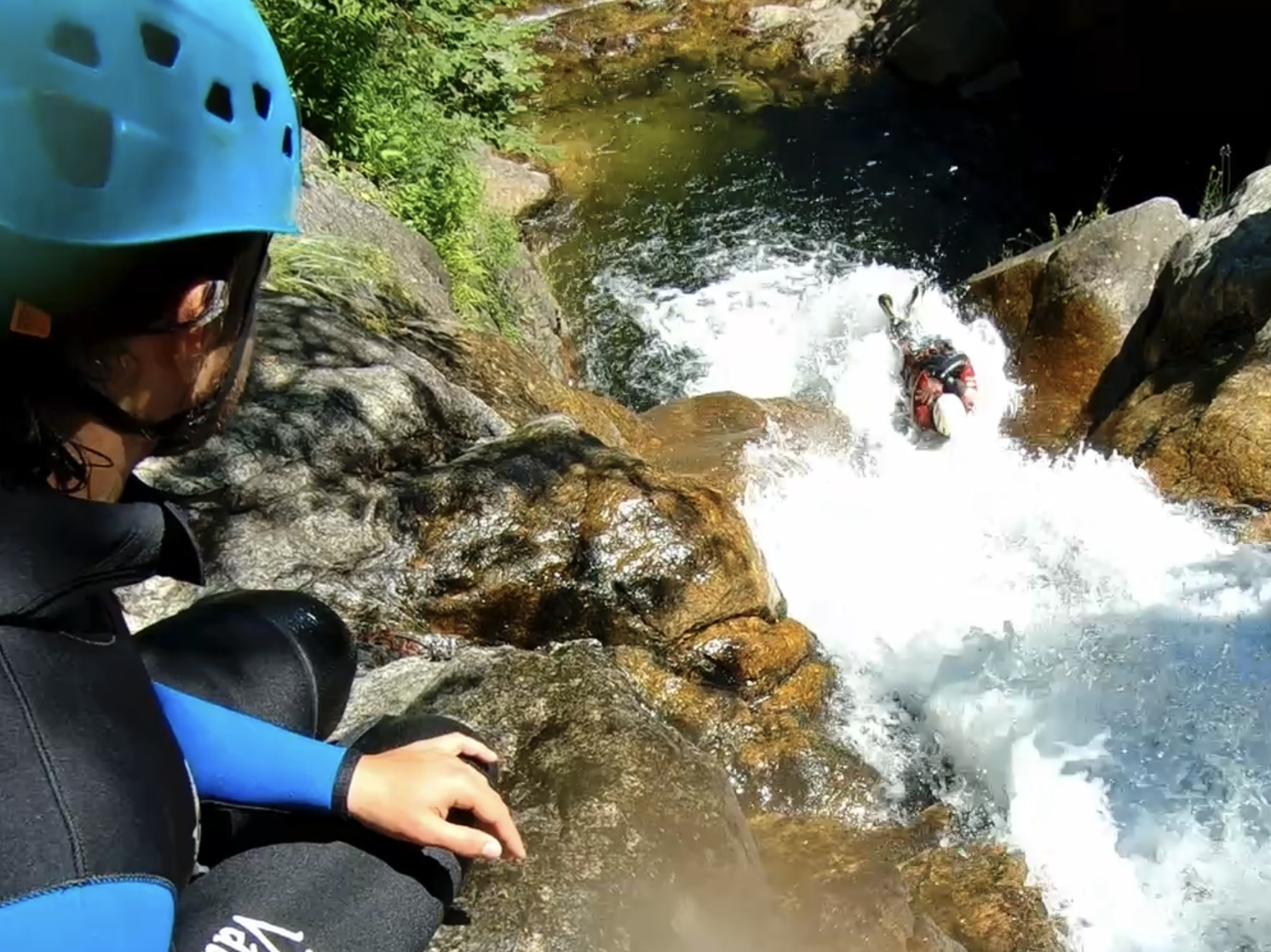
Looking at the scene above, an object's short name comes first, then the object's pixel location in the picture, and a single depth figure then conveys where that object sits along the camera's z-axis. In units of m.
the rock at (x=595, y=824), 2.21
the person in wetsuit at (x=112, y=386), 1.02
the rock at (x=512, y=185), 10.52
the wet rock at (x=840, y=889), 2.88
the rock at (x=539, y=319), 7.77
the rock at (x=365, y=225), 5.61
